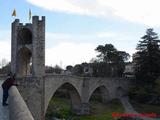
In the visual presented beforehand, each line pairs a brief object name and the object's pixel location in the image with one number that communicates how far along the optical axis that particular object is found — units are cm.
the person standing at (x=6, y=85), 668
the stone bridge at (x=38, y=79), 1721
